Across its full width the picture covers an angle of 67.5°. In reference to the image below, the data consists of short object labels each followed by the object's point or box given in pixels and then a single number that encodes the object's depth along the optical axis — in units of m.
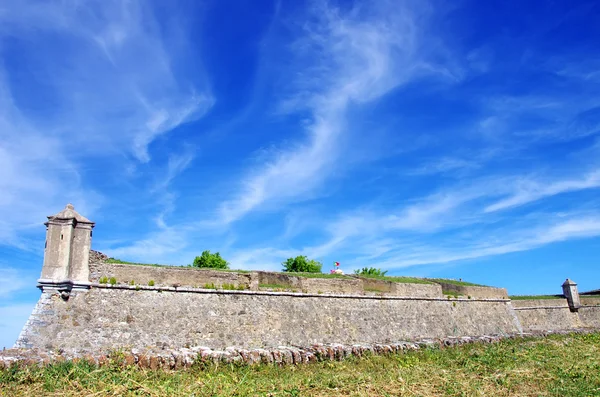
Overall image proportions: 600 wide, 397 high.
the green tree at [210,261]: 30.99
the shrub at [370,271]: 41.00
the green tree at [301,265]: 34.50
